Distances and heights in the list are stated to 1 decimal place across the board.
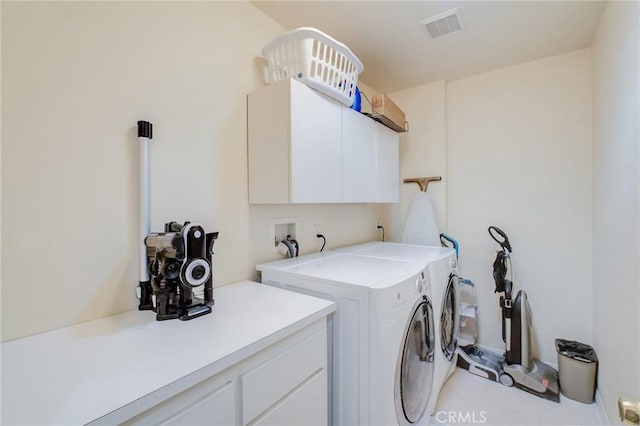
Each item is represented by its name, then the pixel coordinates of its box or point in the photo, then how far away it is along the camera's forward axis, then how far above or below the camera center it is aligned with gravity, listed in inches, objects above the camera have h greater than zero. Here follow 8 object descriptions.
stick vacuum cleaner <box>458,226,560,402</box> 77.4 -42.5
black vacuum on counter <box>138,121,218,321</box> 37.9 -7.4
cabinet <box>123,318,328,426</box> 26.5 -20.6
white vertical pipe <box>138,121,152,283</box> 42.9 +4.7
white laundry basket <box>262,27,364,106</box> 54.7 +32.1
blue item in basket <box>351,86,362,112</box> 72.7 +29.2
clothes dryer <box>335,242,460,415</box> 63.4 -20.0
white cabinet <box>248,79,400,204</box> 55.1 +14.3
